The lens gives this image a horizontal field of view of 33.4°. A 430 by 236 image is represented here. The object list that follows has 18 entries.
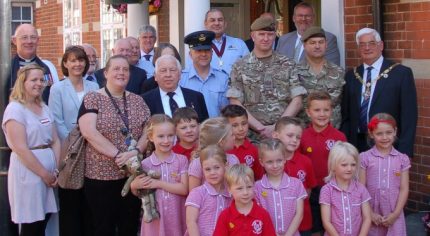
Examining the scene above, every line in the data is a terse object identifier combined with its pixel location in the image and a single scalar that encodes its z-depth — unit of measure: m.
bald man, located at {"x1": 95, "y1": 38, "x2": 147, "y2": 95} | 7.18
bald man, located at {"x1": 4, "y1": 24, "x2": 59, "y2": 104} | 6.61
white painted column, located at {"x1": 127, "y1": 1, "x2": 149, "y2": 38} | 11.30
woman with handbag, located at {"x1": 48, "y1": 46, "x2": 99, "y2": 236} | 6.13
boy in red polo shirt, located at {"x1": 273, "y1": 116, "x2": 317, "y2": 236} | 5.34
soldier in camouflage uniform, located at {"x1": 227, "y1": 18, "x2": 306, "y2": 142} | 6.04
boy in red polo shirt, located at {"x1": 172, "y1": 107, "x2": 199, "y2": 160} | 5.42
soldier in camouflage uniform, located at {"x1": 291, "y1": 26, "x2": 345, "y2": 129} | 6.12
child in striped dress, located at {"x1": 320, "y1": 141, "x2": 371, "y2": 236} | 5.12
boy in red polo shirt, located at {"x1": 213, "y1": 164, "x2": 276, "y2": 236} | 4.71
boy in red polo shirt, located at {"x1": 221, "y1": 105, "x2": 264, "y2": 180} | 5.45
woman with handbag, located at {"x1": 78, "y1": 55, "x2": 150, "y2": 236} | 5.59
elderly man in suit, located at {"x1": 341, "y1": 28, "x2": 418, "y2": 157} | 5.89
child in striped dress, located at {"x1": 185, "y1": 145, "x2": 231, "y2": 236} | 4.93
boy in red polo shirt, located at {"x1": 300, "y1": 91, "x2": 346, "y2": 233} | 5.64
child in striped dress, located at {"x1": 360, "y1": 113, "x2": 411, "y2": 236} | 5.39
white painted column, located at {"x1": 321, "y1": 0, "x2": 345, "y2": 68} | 7.53
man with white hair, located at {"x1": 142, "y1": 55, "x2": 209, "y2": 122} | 5.78
